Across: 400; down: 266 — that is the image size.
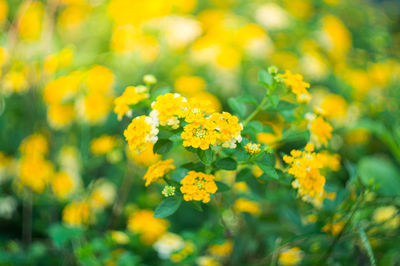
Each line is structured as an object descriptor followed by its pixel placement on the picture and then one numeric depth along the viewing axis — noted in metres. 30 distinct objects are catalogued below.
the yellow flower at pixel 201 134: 0.69
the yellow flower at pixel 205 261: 1.20
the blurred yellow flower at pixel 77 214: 1.36
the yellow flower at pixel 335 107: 1.99
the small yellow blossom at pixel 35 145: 1.53
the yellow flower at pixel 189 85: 1.96
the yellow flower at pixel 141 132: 0.75
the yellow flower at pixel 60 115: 1.69
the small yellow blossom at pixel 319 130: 0.89
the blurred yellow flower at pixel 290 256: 1.17
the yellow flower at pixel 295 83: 0.84
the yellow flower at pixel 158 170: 0.79
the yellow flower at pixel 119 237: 1.23
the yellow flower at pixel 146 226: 1.37
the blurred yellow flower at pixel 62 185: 1.50
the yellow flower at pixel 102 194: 1.51
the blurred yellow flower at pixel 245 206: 1.26
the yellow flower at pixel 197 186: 0.71
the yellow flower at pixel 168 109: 0.74
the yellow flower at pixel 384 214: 1.37
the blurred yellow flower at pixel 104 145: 1.42
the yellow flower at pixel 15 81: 1.50
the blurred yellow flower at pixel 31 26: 2.22
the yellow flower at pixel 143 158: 1.36
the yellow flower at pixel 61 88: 1.69
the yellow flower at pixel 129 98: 0.85
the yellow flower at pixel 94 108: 1.62
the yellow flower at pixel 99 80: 1.70
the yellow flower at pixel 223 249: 1.24
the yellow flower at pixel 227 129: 0.71
